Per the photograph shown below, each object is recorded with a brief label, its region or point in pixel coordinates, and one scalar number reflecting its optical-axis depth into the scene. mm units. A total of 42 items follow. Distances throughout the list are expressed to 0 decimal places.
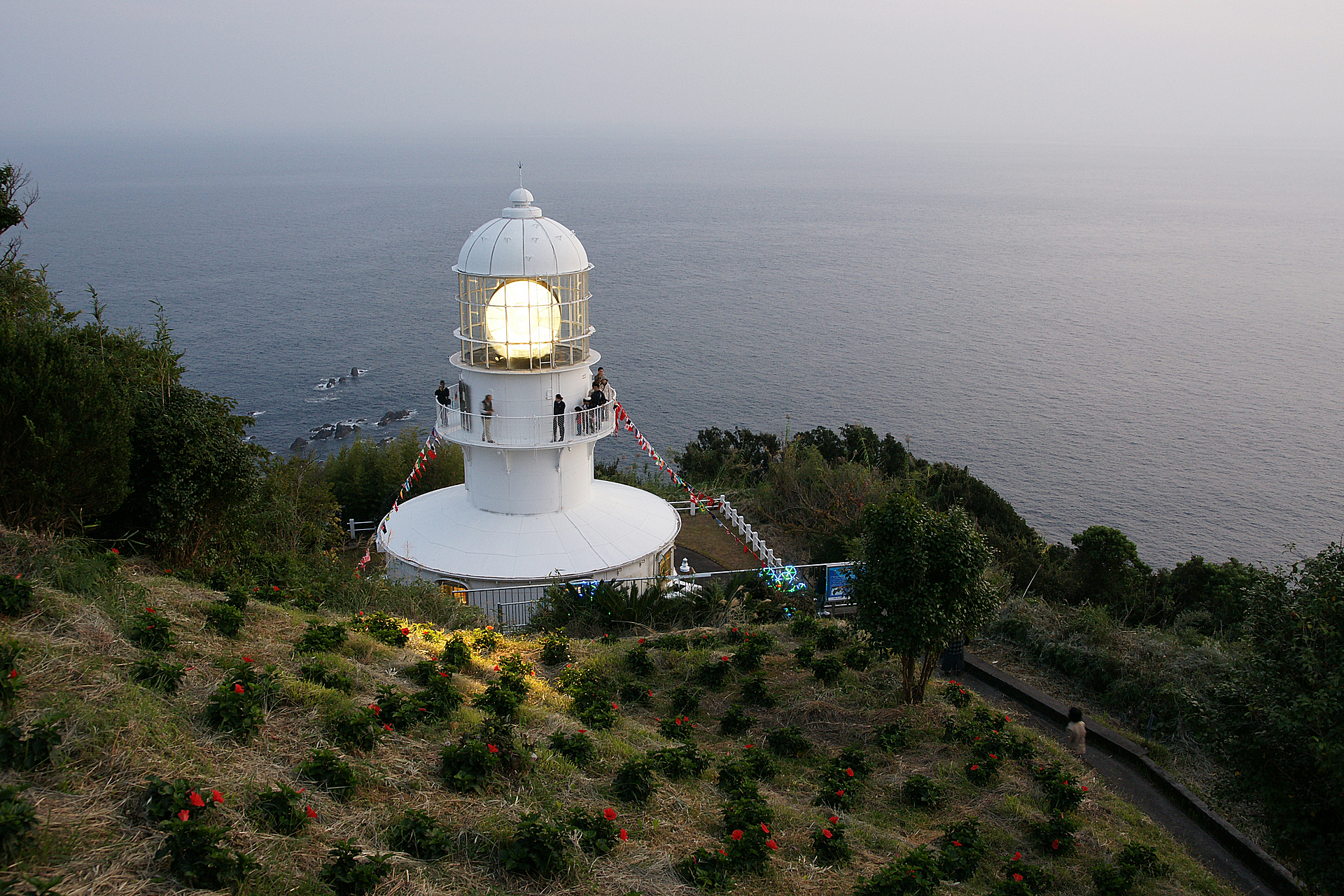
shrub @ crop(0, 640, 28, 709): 7516
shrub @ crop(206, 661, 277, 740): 8578
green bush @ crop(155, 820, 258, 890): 6547
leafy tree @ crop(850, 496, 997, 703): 12477
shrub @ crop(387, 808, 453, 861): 7691
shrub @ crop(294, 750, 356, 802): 8266
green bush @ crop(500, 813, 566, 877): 7633
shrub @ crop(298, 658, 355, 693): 10062
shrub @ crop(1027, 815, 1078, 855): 10116
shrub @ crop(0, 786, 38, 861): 5895
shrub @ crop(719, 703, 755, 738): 12641
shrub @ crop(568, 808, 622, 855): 8141
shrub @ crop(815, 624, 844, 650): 15945
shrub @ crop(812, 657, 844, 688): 14352
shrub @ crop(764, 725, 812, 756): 12078
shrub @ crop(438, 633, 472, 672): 12125
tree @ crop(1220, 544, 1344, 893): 8164
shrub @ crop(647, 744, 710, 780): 10242
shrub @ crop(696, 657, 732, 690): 14125
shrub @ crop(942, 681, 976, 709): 14000
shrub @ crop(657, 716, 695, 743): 11969
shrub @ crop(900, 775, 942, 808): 10914
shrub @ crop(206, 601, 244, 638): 10789
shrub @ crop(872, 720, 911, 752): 12336
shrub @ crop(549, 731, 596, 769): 10016
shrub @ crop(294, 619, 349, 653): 11102
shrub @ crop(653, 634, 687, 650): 15656
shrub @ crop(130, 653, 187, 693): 8812
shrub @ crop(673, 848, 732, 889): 8094
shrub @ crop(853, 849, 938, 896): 8234
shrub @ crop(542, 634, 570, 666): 14148
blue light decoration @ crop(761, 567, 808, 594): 19984
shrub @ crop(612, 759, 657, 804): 9453
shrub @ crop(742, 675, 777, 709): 13531
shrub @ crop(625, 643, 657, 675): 14281
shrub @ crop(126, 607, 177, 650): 9586
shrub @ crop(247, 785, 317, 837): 7426
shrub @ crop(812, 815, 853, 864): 8992
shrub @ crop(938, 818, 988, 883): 9203
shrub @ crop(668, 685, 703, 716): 13211
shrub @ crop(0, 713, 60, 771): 6949
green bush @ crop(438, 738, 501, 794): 8930
